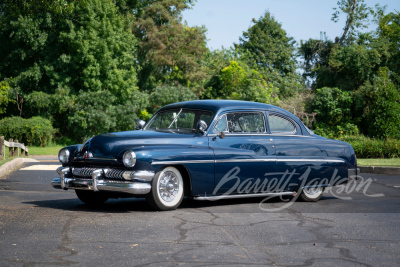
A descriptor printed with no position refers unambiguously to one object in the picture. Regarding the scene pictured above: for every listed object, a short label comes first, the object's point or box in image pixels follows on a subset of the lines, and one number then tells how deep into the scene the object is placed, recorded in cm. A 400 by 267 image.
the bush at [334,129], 3781
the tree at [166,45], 5053
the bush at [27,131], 3850
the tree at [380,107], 3553
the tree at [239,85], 4622
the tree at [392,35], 4366
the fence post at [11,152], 2316
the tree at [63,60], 4134
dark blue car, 790
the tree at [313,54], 5725
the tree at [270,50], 5997
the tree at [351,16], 5425
